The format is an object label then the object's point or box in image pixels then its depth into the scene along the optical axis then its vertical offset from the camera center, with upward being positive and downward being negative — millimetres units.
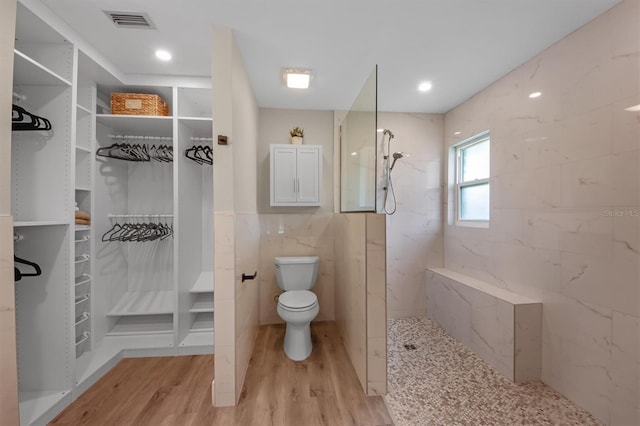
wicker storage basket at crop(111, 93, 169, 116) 2041 +929
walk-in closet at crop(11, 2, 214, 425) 1548 -59
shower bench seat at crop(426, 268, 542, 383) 1739 -913
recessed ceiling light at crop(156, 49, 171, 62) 1758 +1182
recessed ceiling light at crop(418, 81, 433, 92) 2209 +1198
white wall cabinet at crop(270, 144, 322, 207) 2572 +408
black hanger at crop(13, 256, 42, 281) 1342 -358
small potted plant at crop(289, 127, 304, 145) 2664 +849
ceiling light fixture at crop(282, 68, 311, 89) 1992 +1139
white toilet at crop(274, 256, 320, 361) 1998 -878
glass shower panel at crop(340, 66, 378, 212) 1734 +508
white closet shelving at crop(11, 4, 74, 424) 1544 -94
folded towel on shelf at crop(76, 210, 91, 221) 1787 -30
